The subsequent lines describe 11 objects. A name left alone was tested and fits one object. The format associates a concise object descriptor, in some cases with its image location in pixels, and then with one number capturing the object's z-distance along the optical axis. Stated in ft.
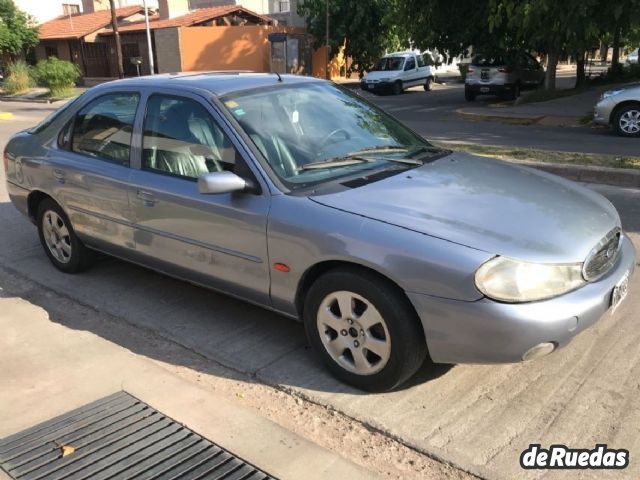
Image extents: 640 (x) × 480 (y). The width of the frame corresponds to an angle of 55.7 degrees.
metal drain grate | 8.71
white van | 88.79
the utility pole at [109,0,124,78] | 90.62
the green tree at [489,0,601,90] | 45.65
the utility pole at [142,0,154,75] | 89.95
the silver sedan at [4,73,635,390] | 9.20
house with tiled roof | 103.96
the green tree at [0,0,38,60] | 111.34
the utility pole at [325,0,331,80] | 101.73
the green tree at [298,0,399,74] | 104.37
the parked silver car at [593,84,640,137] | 39.42
